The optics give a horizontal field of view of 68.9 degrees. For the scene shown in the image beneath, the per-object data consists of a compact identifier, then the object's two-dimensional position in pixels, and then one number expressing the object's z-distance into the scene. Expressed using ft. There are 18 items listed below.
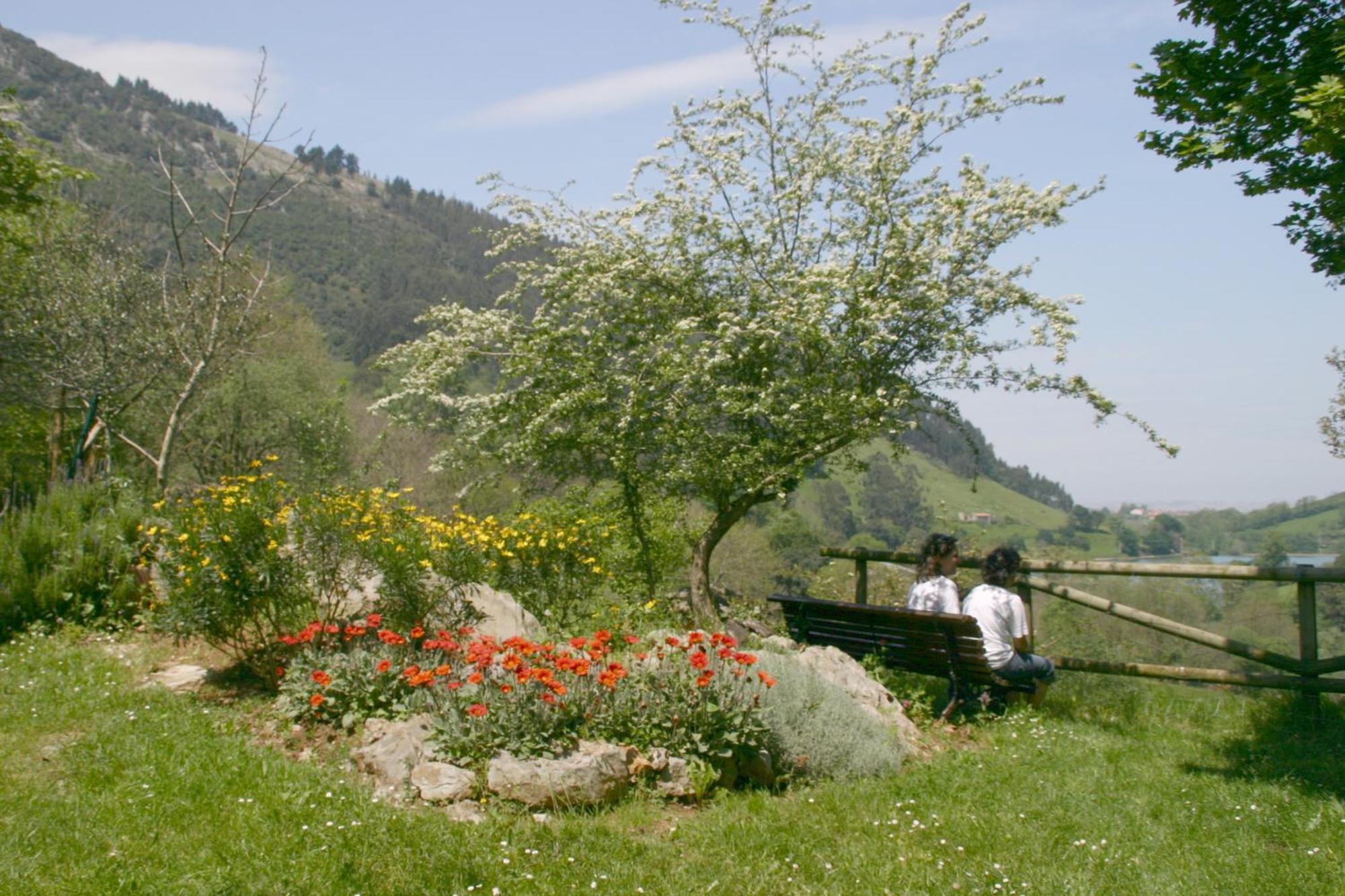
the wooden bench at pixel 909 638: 21.38
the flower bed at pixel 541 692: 15.92
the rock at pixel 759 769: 16.92
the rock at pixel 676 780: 15.84
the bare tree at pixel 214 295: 31.48
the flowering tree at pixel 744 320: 27.71
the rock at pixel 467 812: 14.32
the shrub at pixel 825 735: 17.46
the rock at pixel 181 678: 20.86
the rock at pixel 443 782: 14.85
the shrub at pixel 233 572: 19.98
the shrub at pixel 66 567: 25.40
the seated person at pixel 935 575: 23.75
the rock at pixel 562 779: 14.83
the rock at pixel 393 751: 15.48
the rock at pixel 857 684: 20.17
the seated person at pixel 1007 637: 22.35
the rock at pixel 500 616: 23.21
